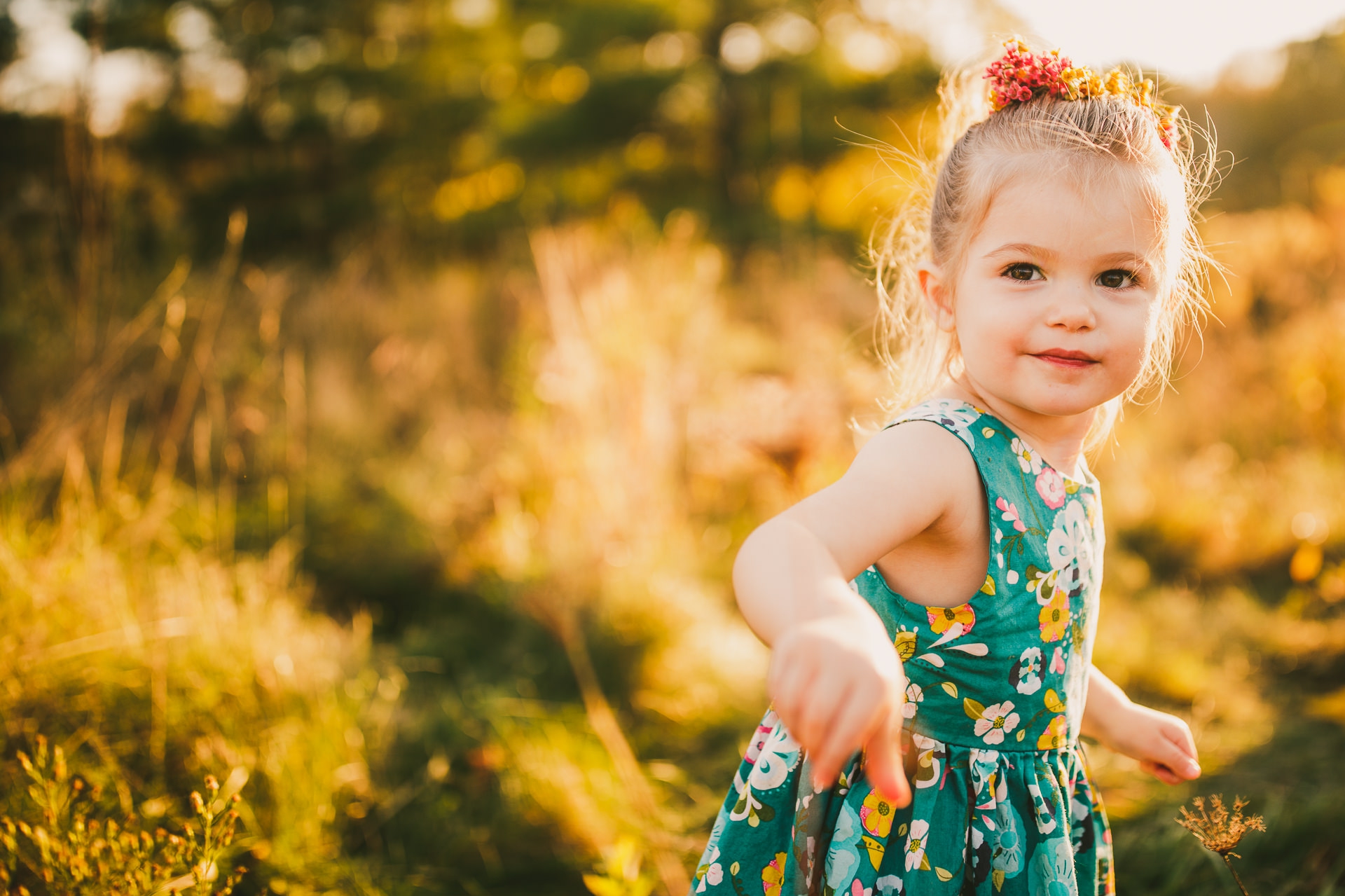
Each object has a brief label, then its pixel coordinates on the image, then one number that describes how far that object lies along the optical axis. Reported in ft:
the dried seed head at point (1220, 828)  3.18
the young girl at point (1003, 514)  3.17
